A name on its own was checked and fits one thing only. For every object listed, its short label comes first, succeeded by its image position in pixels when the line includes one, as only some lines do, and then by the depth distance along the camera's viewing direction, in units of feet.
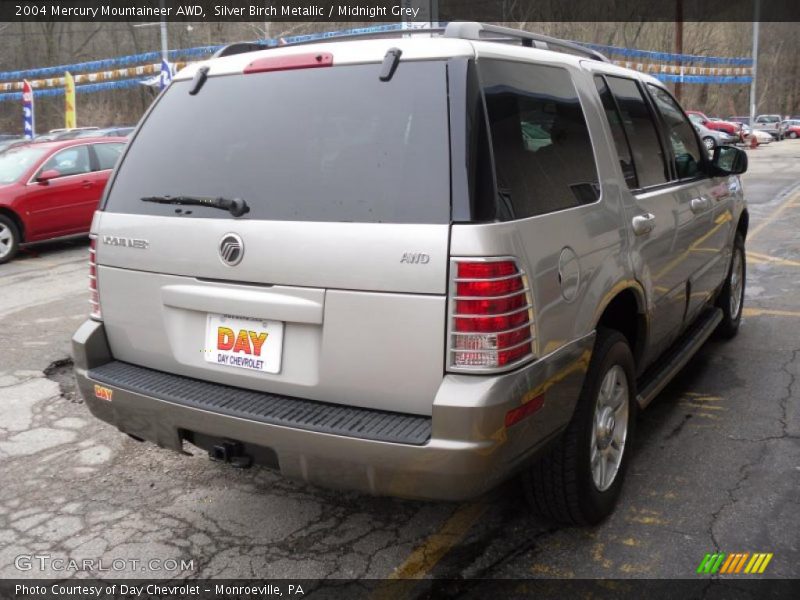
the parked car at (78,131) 62.38
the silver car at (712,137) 88.20
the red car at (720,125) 126.41
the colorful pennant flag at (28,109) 82.30
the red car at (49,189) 34.45
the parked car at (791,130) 171.12
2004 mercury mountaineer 8.02
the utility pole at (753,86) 151.84
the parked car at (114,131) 64.49
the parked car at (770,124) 164.96
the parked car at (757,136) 131.23
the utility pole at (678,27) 132.59
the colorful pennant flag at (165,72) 78.79
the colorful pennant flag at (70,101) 83.82
